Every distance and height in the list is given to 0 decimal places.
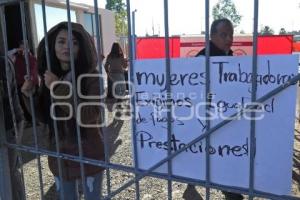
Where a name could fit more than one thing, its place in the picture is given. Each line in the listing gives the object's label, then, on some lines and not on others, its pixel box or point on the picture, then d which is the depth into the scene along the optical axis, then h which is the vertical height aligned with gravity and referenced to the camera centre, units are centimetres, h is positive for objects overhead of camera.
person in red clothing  485 -29
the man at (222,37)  258 +1
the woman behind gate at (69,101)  199 -31
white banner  140 -32
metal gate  140 -53
